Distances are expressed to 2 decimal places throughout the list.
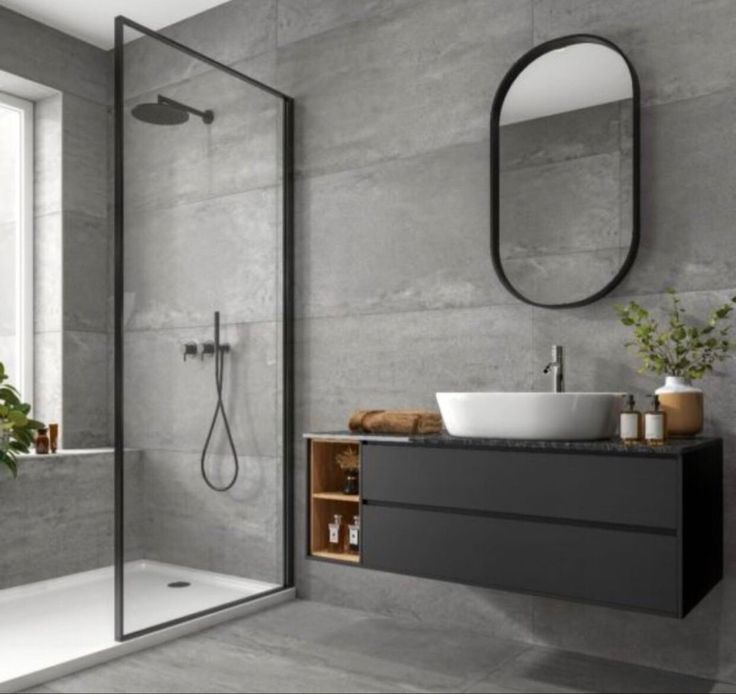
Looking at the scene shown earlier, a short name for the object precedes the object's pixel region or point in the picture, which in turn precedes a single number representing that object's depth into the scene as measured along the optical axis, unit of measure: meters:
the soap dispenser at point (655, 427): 2.24
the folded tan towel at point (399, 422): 2.72
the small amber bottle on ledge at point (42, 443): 3.64
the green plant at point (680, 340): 2.48
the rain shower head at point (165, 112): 2.88
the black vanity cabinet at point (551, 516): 2.15
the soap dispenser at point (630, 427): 2.28
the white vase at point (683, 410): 2.38
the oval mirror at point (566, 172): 2.68
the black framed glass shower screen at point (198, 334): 2.84
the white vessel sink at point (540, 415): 2.34
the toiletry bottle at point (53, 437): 3.70
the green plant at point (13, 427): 3.20
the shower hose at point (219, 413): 3.07
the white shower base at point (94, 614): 2.63
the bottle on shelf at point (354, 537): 2.86
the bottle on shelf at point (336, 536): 2.92
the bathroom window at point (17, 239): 3.91
